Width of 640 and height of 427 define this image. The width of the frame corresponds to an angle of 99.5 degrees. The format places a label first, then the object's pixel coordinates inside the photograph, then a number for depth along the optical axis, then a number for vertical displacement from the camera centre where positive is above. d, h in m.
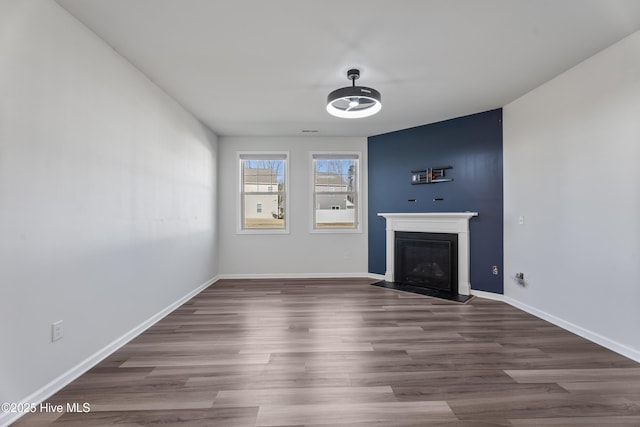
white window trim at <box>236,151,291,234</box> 5.02 +0.46
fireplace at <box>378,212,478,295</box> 3.97 -0.15
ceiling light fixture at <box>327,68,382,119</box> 2.47 +1.14
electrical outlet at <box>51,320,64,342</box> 1.75 -0.76
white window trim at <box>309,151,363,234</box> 5.07 +0.42
